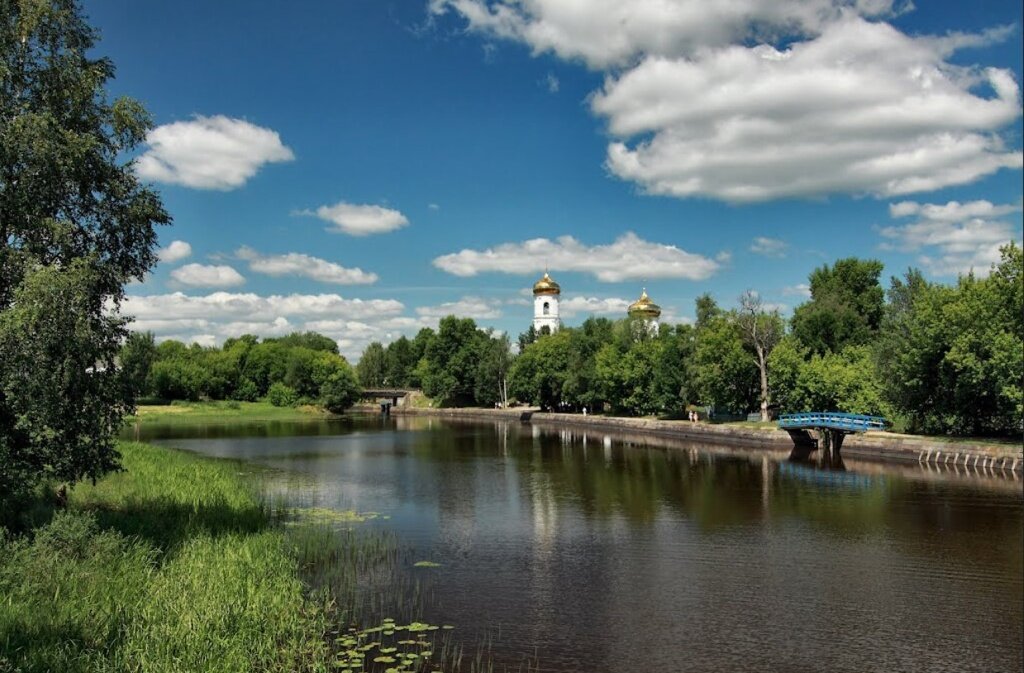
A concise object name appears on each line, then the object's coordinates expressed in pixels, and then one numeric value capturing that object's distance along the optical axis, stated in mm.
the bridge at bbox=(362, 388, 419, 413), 128250
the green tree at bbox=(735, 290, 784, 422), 64500
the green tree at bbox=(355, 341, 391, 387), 150500
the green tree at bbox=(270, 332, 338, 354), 168050
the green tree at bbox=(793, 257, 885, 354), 69250
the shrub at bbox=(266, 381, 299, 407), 116000
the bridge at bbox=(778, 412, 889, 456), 49500
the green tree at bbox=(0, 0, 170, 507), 13797
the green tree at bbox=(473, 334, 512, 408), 111375
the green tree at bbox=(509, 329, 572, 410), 95875
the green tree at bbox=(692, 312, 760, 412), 64312
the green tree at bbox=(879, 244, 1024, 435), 39344
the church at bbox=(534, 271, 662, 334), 127750
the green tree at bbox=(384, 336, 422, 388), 145375
